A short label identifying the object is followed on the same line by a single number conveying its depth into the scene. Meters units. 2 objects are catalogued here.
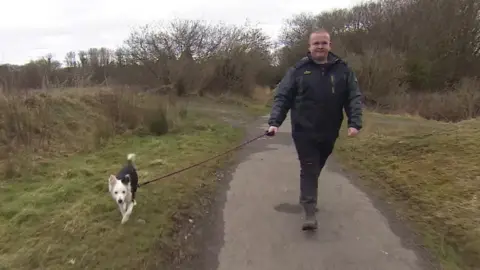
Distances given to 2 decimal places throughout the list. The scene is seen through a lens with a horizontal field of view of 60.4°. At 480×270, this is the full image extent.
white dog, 5.09
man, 4.70
